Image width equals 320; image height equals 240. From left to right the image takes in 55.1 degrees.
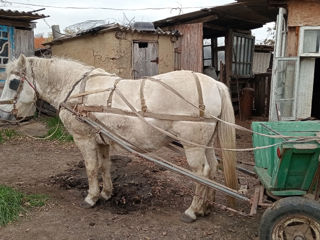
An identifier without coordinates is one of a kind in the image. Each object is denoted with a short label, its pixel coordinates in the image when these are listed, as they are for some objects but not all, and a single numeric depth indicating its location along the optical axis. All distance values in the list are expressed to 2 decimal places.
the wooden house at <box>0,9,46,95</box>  8.91
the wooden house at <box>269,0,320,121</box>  5.76
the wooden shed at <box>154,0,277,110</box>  9.19
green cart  2.46
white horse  3.45
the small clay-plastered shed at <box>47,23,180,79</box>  8.59
